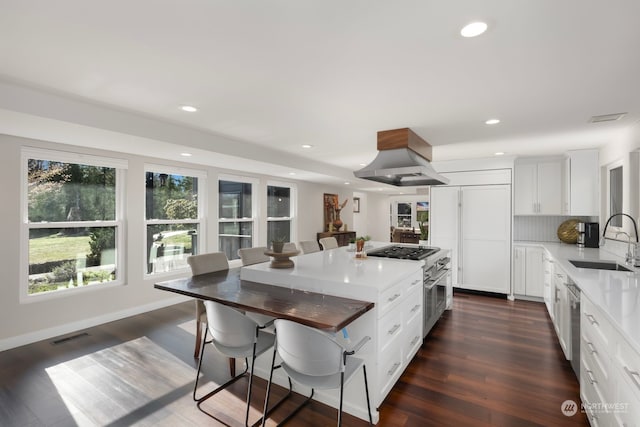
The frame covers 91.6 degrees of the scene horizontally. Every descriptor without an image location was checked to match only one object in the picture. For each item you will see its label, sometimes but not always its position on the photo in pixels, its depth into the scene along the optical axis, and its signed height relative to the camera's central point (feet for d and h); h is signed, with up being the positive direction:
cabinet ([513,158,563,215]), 16.22 +1.44
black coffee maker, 13.94 -0.94
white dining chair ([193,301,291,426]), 6.61 -2.58
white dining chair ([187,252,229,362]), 9.73 -1.80
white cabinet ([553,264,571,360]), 8.95 -3.05
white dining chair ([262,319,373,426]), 5.52 -2.60
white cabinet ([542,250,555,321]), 12.16 -2.83
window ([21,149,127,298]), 11.18 -0.29
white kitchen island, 6.91 -2.32
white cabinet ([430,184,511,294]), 16.19 -0.98
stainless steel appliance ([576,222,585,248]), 14.25 -0.89
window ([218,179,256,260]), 18.45 -0.16
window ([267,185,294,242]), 21.84 +0.17
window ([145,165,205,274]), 14.97 -0.14
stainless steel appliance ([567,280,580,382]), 7.72 -2.79
